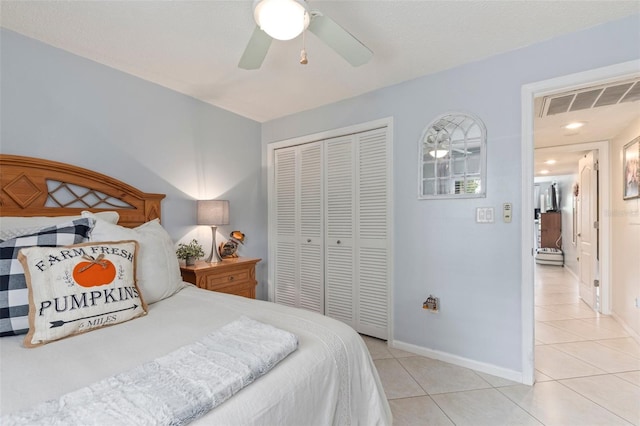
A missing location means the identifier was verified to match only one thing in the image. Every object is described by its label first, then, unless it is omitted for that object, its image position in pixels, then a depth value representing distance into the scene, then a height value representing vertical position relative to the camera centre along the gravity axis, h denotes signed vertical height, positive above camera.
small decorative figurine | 3.01 -0.33
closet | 2.80 -0.14
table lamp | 2.74 +0.00
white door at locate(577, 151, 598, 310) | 3.72 -0.23
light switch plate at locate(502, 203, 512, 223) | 2.15 +0.01
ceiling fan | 1.26 +0.88
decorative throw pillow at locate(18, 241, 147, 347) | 1.18 -0.33
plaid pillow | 1.18 -0.30
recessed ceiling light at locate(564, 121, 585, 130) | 3.08 +0.94
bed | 0.85 -0.50
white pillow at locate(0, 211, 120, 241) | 1.50 -0.05
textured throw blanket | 0.69 -0.46
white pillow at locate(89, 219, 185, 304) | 1.59 -0.26
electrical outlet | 2.43 -0.74
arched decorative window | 2.29 +0.45
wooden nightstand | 2.44 -0.54
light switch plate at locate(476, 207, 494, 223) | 2.23 -0.01
